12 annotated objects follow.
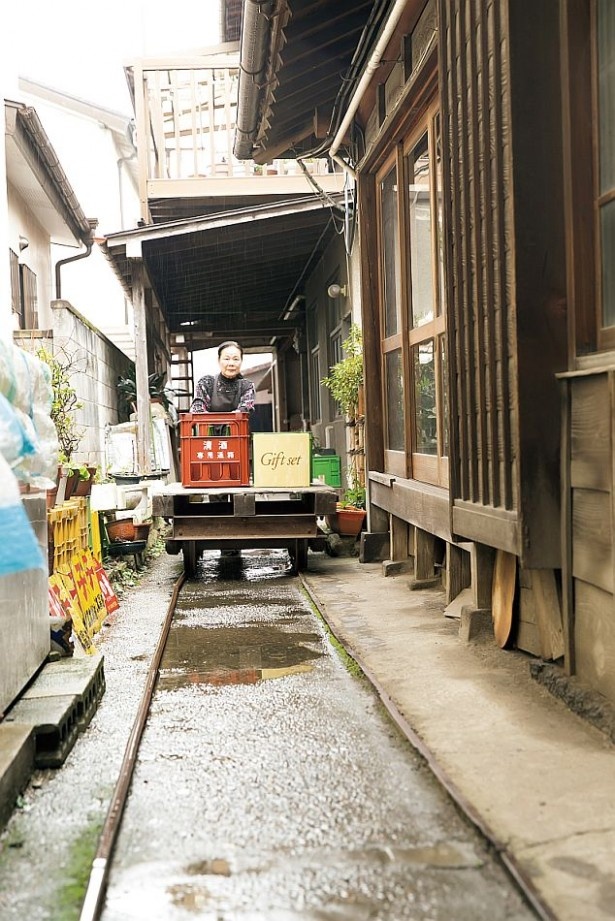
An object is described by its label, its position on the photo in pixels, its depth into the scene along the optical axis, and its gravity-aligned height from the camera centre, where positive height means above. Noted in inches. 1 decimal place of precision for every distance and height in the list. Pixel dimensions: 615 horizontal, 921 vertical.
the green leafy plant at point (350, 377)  403.5 +25.1
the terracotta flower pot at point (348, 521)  380.5 -38.3
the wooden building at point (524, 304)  155.3 +24.2
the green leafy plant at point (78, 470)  269.6 -9.0
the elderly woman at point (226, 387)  373.7 +20.5
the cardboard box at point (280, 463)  337.7 -10.9
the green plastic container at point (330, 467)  457.4 -17.9
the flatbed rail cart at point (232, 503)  331.0 -25.8
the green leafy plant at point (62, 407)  336.5 +13.4
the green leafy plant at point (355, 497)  402.9 -30.1
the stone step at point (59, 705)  139.3 -44.1
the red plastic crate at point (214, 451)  339.0 -5.5
